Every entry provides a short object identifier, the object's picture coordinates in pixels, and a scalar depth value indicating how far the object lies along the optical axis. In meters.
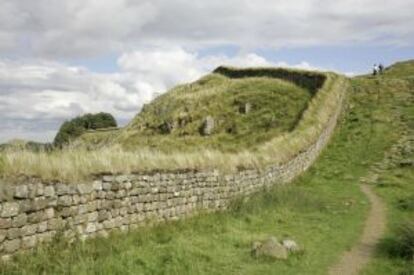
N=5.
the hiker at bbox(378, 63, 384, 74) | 63.49
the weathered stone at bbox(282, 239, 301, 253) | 12.83
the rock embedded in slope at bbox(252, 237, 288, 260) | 12.13
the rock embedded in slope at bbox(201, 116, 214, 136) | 41.19
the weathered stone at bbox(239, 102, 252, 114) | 43.59
